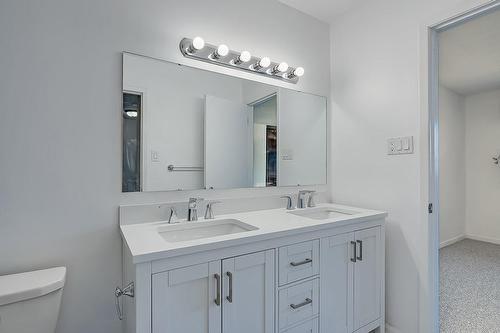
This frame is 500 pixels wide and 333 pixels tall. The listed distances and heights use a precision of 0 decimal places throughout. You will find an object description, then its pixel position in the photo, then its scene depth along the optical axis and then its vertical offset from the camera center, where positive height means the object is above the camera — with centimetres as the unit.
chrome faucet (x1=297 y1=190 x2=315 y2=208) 185 -23
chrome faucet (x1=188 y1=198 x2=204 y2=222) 139 -23
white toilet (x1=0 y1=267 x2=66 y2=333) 89 -49
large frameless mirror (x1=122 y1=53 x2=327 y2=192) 135 +23
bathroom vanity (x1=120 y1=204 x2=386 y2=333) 93 -47
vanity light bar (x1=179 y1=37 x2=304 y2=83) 147 +68
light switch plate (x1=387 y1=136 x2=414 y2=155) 160 +14
